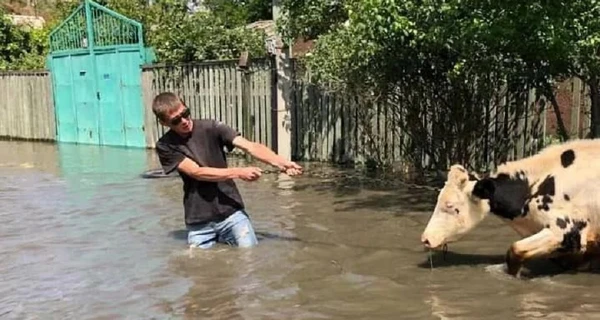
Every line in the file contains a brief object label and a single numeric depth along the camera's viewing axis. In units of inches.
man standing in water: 288.8
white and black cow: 245.8
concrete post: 597.3
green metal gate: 787.4
